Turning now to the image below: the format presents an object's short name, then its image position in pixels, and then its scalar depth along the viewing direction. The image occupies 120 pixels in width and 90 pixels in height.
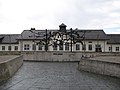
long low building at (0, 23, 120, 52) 29.89
